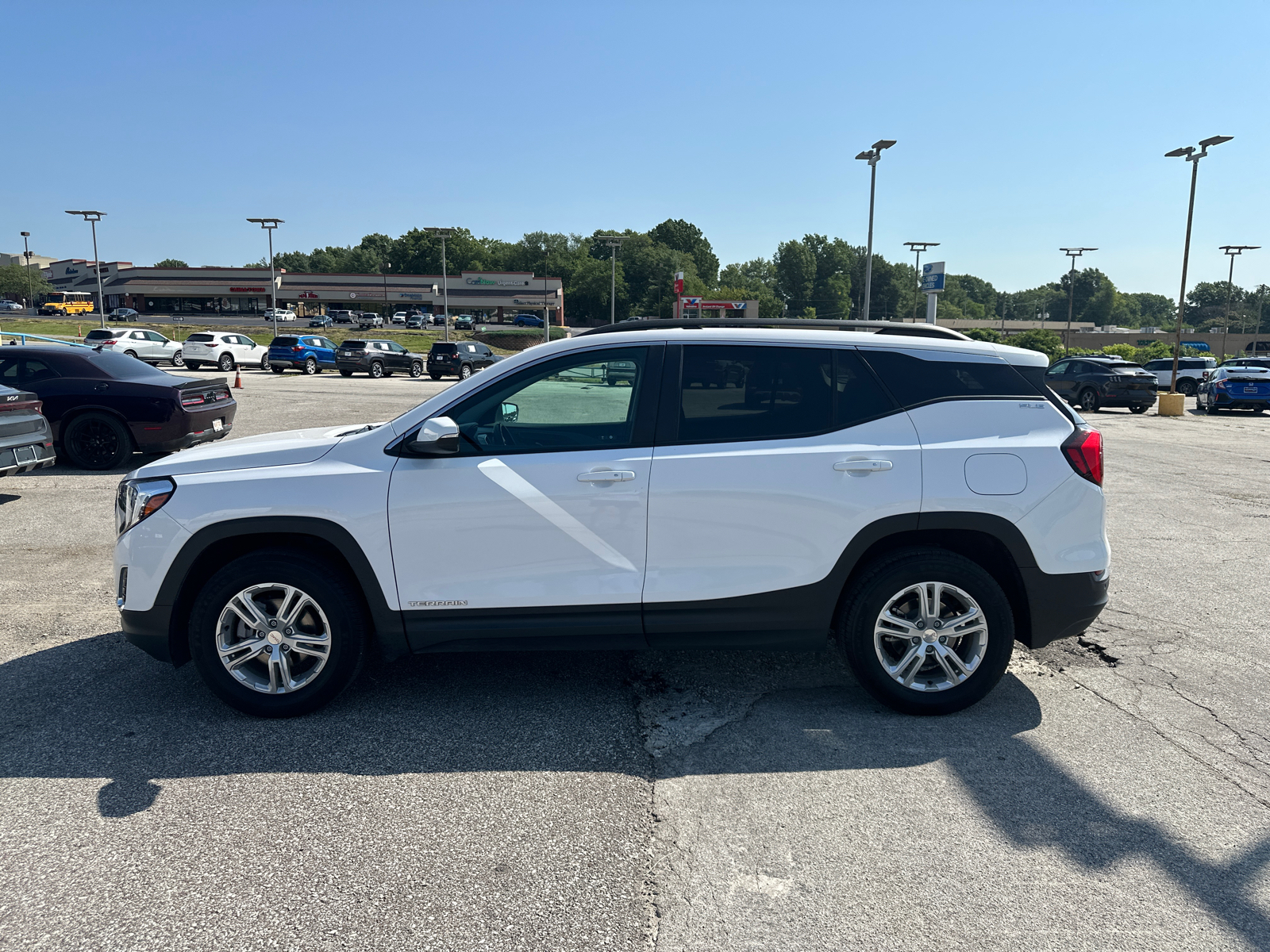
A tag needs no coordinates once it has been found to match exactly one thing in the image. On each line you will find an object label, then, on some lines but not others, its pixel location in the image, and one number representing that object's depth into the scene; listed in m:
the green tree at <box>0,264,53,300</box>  112.88
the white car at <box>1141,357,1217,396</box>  35.31
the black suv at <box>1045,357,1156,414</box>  25.86
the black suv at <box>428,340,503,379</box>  37.66
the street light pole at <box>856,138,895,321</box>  25.08
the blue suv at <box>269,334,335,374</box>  39.16
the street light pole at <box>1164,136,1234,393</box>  24.30
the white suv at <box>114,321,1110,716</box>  3.88
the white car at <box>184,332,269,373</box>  38.72
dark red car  10.96
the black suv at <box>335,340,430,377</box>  37.84
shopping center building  97.69
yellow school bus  88.07
